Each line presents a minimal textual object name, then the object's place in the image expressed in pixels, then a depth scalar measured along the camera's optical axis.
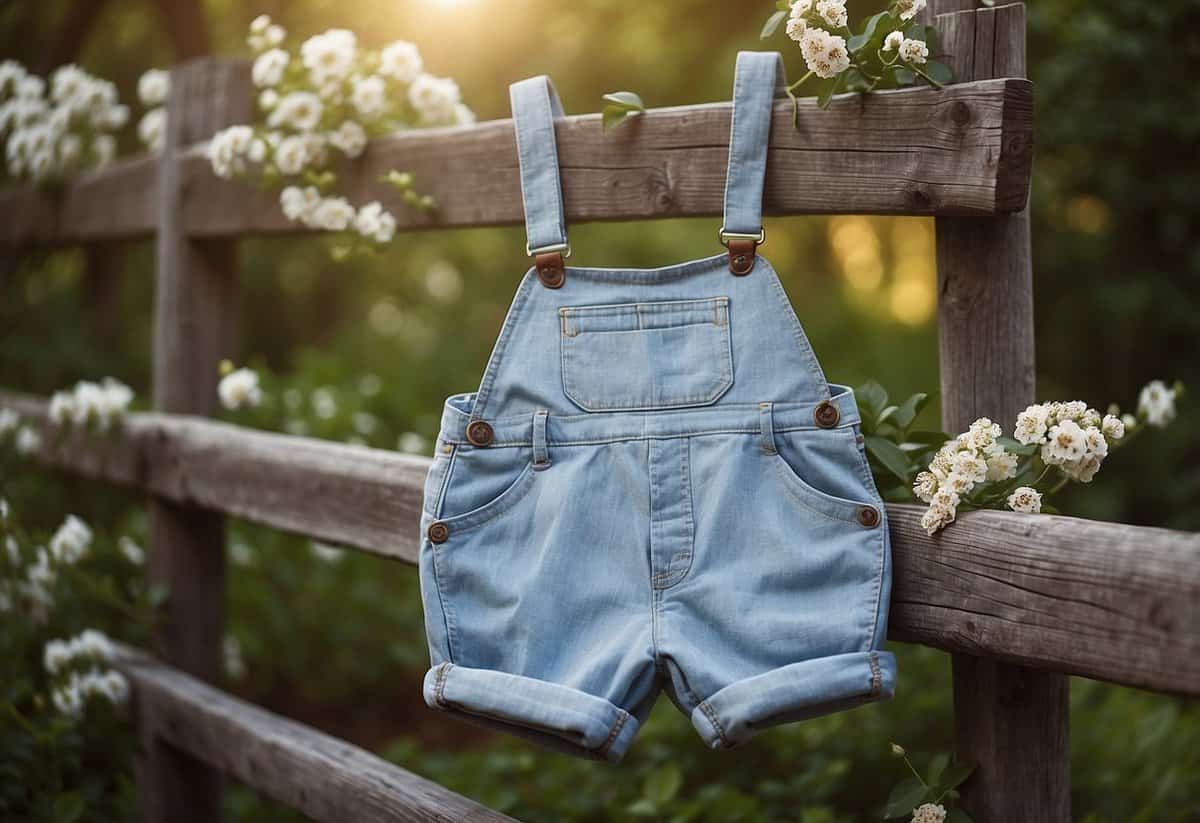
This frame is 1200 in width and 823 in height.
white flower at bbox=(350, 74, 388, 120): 2.06
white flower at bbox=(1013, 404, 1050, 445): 1.34
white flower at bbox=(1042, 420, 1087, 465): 1.33
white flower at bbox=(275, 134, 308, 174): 2.10
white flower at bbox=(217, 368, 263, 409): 2.34
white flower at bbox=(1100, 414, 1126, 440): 1.36
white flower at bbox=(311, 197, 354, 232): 2.07
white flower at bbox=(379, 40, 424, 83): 2.12
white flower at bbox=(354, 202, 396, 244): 2.02
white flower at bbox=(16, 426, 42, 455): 2.95
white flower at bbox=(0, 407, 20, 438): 2.96
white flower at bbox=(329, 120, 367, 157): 2.09
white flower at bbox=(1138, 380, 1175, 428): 1.73
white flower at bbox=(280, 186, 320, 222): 2.09
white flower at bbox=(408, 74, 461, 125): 2.13
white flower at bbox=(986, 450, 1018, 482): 1.35
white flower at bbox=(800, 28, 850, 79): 1.38
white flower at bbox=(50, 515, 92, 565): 2.50
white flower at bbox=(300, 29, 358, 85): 2.09
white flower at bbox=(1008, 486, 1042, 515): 1.35
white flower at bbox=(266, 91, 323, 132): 2.11
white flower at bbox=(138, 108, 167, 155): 2.78
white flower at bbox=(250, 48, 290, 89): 2.16
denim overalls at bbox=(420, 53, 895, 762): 1.37
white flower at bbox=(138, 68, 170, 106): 2.79
